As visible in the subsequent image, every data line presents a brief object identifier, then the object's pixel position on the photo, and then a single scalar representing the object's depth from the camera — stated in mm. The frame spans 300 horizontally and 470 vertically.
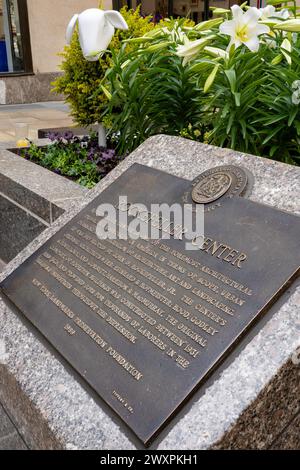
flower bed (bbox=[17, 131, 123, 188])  3801
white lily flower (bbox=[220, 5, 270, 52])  2350
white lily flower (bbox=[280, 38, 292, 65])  2457
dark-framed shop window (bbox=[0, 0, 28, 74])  10586
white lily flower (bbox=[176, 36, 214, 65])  2490
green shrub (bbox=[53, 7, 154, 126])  4020
